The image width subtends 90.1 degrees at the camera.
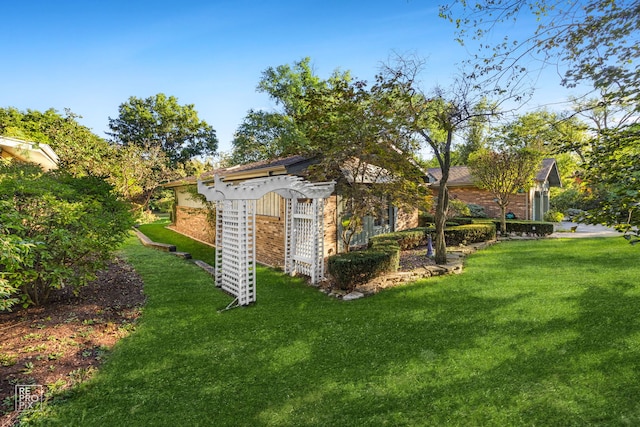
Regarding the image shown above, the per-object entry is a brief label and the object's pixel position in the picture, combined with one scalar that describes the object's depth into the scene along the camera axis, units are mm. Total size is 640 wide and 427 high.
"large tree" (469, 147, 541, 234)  14727
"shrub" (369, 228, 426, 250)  10947
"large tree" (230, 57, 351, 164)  30812
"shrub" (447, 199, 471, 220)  18406
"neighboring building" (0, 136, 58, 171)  8428
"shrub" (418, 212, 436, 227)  16609
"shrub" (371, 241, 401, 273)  8042
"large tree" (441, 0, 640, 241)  3404
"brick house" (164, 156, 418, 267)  10148
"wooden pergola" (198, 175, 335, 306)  6664
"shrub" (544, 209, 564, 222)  20938
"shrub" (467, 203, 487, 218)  19844
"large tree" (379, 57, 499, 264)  8688
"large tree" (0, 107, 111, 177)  17422
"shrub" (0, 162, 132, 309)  4997
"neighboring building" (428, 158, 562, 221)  19516
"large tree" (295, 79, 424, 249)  8461
